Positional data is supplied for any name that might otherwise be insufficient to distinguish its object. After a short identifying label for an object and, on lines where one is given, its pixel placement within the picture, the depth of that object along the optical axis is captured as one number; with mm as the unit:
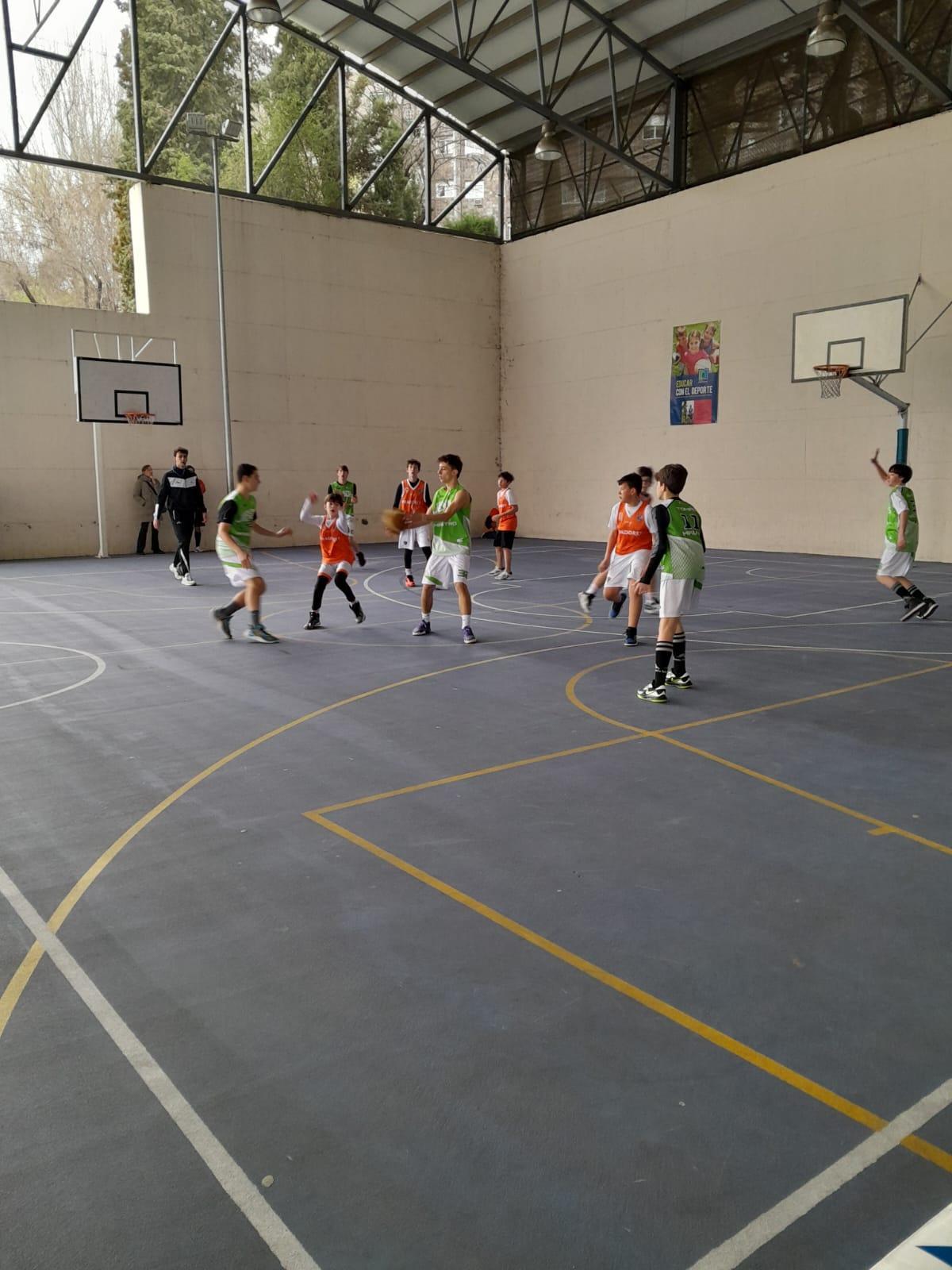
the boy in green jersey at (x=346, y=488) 15434
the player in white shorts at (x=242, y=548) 10258
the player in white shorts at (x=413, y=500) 15242
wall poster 21719
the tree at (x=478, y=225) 27359
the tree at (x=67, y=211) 29328
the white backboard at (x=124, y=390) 19703
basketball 9234
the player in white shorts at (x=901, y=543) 11570
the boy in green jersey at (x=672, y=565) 7793
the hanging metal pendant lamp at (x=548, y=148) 20658
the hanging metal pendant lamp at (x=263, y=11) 18016
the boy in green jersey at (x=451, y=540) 10234
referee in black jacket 16109
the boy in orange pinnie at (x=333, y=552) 11430
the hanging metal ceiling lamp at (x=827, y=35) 15227
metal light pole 19125
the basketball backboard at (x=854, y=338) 17438
